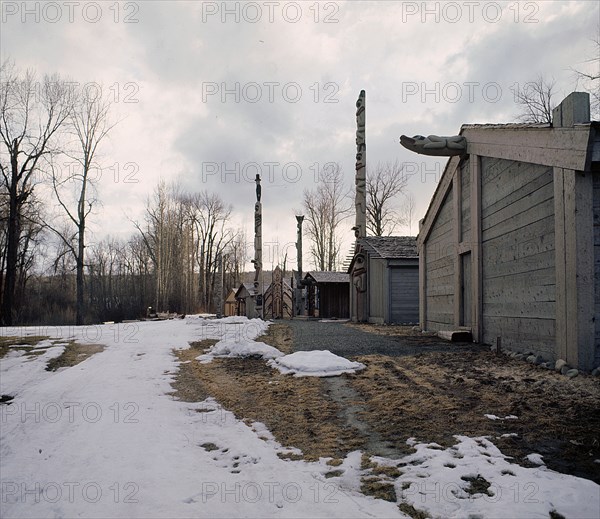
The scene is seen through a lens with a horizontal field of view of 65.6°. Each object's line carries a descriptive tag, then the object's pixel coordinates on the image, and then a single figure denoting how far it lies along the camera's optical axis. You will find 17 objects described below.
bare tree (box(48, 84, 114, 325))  25.17
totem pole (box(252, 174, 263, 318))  21.94
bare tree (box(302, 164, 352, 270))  42.56
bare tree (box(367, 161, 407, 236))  39.19
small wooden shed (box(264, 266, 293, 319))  25.38
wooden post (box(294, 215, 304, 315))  28.14
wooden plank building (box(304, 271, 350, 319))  32.03
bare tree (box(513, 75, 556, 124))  25.70
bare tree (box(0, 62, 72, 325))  23.44
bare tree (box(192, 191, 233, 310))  51.00
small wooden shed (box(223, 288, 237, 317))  55.44
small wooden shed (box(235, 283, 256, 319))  42.28
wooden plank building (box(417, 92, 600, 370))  5.60
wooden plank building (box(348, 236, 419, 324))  18.02
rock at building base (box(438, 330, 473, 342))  9.46
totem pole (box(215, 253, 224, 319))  28.27
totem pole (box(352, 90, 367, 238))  18.56
